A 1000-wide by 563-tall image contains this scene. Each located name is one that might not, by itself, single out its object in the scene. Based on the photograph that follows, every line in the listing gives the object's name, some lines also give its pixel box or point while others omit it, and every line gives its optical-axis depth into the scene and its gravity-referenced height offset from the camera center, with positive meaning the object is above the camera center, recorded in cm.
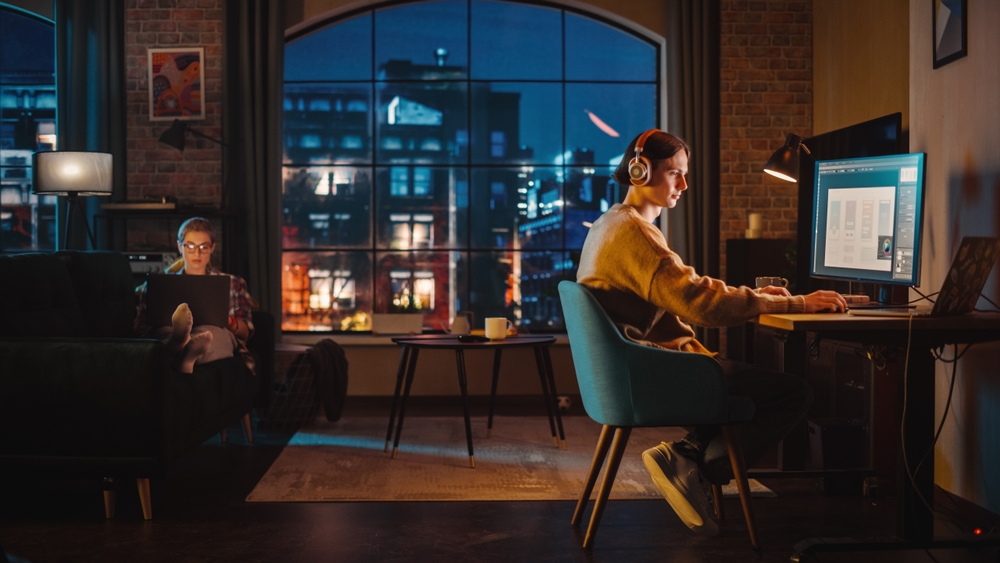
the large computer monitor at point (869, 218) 256 +9
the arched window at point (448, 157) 588 +76
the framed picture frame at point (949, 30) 281 +75
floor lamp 453 +39
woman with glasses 357 -33
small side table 360 -49
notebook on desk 217 -9
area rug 319 -97
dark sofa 279 -55
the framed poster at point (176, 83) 520 +101
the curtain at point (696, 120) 524 +80
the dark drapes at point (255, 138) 515 +67
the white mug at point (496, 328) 376 -38
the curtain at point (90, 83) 513 +100
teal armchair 236 -41
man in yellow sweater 234 -16
